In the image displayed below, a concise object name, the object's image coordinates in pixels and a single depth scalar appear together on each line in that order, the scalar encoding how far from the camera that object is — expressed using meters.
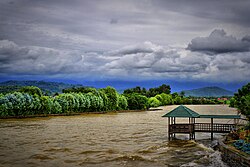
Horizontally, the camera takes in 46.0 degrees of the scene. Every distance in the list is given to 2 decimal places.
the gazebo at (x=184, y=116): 27.12
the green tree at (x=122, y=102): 91.13
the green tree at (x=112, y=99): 85.81
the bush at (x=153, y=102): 121.88
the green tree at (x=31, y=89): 88.31
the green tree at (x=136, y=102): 97.56
